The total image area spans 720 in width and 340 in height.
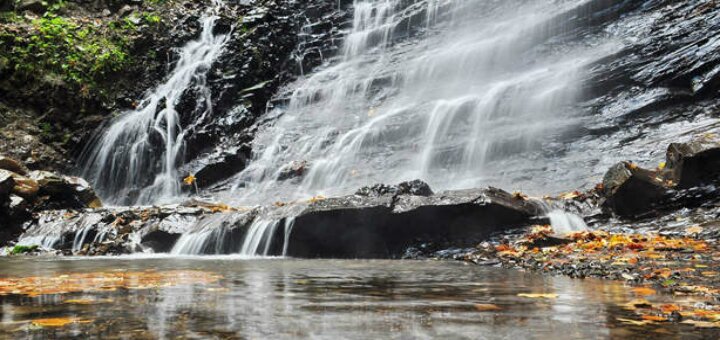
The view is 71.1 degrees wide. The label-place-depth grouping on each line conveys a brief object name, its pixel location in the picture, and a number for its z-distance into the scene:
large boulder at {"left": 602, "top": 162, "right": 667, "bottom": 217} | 7.50
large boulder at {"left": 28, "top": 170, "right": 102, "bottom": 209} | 13.62
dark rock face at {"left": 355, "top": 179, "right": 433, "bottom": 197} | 8.65
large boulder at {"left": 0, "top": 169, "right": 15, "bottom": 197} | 12.29
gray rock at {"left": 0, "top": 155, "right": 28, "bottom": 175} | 13.43
